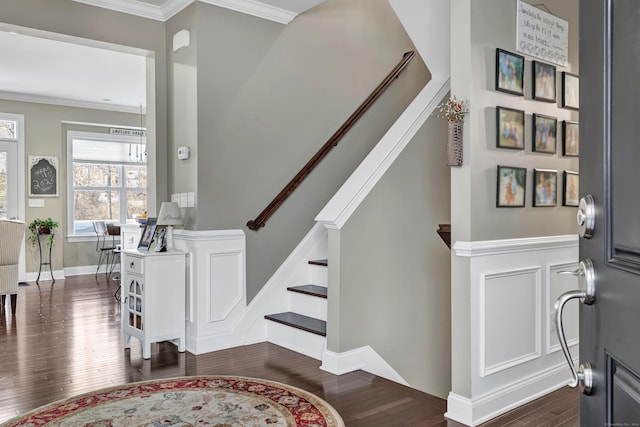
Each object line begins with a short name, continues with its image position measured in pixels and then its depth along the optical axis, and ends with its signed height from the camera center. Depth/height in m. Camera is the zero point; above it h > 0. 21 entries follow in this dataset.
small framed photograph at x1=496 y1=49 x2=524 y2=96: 2.90 +0.77
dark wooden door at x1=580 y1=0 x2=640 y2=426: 0.69 +0.01
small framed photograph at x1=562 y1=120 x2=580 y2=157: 3.35 +0.44
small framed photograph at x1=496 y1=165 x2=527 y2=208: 2.93 +0.11
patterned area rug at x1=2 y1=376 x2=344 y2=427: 2.64 -1.10
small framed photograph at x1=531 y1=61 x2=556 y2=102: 3.14 +0.77
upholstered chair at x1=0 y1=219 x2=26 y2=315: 5.47 -0.51
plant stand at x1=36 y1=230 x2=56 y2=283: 8.00 -0.73
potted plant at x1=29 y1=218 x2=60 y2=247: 7.90 -0.30
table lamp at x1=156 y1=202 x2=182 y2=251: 3.95 -0.07
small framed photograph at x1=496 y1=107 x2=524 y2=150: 2.92 +0.45
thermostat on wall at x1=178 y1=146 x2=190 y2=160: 4.13 +0.45
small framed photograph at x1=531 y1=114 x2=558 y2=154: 3.15 +0.45
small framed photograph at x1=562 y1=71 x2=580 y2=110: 3.31 +0.75
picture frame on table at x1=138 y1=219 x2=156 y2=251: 4.09 -0.23
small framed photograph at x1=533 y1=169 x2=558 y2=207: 3.18 +0.12
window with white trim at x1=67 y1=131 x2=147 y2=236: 8.68 +0.51
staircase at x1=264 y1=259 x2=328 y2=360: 3.83 -0.90
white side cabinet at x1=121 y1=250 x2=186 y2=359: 3.82 -0.70
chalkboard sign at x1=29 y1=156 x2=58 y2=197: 8.02 +0.52
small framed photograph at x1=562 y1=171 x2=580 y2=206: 3.38 +0.11
